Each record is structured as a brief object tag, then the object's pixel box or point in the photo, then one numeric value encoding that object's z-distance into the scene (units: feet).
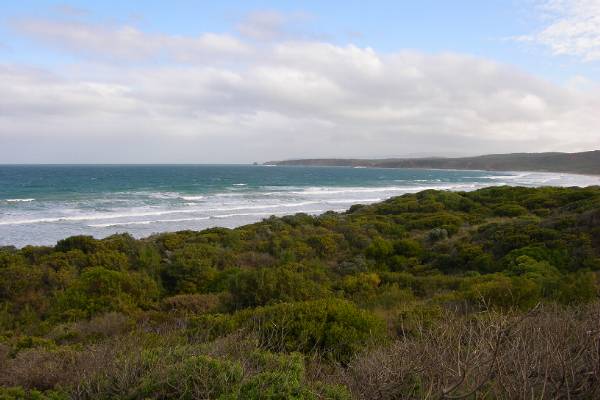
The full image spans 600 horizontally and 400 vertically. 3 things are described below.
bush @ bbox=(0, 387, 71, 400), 11.44
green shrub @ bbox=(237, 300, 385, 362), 16.96
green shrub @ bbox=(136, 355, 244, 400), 10.57
